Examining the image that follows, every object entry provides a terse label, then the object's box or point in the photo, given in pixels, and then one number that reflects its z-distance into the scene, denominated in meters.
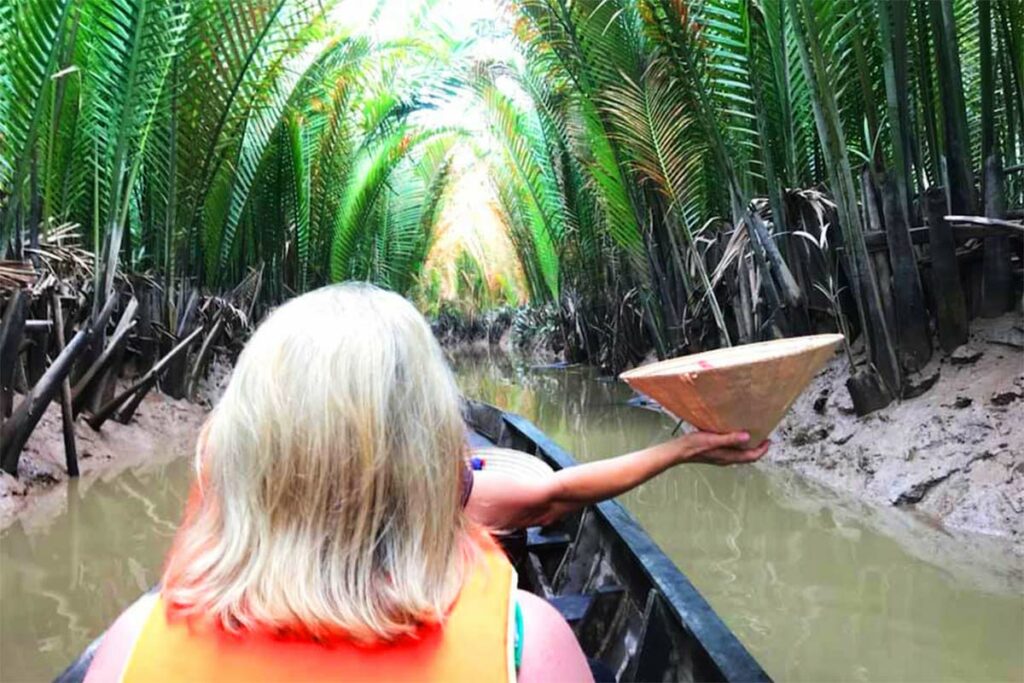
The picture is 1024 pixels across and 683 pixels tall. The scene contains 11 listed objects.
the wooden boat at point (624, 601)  1.43
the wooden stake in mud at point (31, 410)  4.19
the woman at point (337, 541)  0.73
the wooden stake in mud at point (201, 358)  7.22
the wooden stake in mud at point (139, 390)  5.50
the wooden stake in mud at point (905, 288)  3.99
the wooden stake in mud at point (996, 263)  3.87
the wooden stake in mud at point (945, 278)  3.87
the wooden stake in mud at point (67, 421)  4.61
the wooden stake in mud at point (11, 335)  4.07
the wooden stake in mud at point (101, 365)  5.27
